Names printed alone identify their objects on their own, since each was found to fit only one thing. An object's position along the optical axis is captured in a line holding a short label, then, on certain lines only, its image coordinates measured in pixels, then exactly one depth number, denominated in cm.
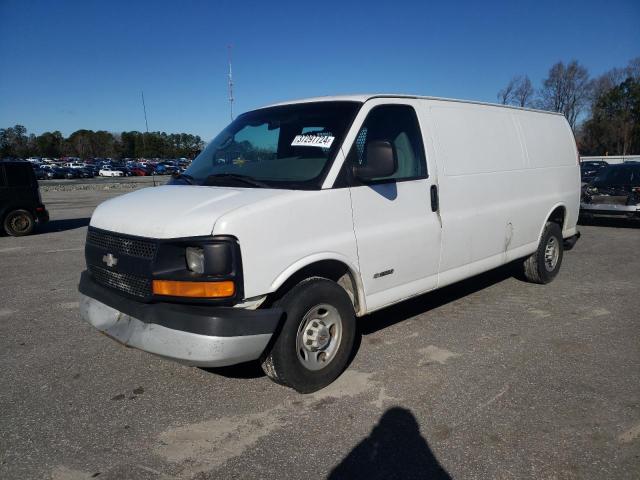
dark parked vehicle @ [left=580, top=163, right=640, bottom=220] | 1113
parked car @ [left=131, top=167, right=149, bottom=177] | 6187
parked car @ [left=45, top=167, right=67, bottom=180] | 5381
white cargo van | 300
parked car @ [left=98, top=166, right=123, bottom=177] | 5988
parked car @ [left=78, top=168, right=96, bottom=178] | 5497
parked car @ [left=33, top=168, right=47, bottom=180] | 5035
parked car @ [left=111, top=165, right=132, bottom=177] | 6044
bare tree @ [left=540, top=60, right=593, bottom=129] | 6781
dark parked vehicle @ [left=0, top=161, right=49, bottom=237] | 1180
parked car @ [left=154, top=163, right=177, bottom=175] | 5912
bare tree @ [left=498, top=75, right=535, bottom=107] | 6575
